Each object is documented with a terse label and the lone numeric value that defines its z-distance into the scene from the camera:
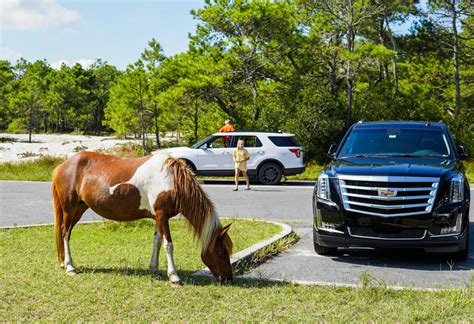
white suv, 20.03
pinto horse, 6.52
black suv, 7.52
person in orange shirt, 22.06
